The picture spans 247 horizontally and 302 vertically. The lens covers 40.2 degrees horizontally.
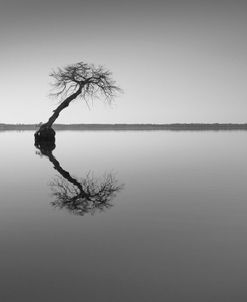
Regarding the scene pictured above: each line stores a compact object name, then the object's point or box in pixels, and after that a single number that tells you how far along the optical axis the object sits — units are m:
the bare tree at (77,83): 44.69
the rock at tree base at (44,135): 45.99
